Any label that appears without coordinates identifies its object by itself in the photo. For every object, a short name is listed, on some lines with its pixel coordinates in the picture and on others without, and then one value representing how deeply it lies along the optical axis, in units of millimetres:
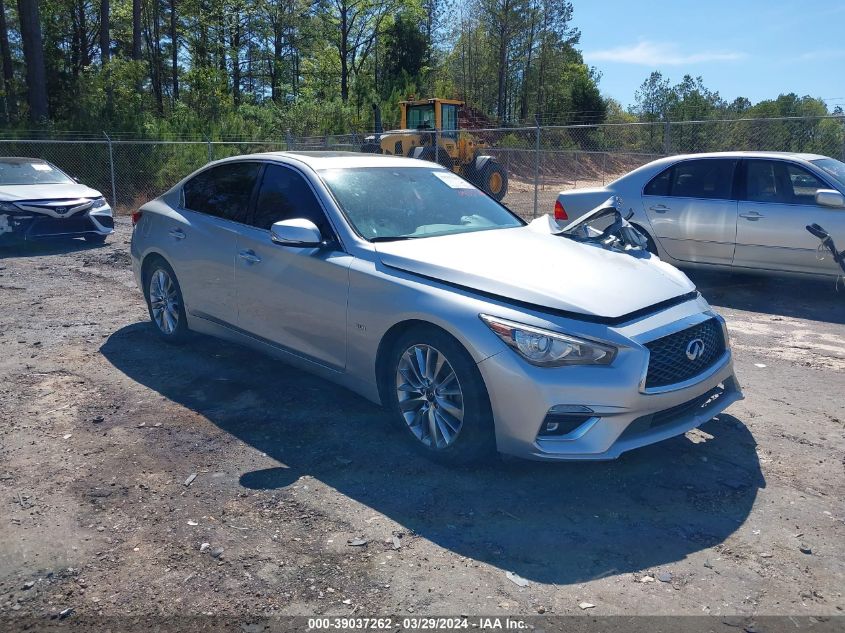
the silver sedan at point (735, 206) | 8070
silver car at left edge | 11367
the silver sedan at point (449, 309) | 3627
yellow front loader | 20969
